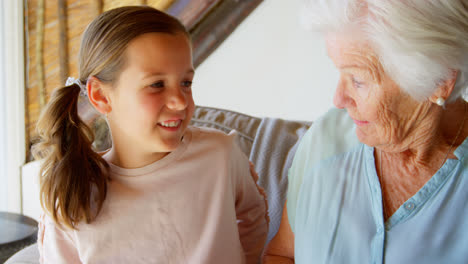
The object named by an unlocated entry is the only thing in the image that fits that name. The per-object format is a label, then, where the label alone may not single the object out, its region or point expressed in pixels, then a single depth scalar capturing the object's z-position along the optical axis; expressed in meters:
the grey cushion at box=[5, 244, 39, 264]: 1.49
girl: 1.17
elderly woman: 0.93
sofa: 1.57
